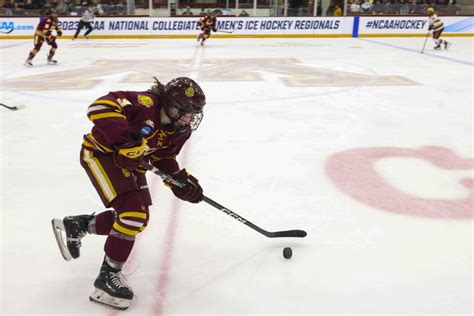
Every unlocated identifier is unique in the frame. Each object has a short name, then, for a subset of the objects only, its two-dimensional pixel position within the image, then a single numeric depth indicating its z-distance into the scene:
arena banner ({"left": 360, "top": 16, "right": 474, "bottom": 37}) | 14.53
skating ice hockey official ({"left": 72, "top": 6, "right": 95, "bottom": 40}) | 13.66
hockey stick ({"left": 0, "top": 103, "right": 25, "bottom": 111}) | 4.45
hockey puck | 1.87
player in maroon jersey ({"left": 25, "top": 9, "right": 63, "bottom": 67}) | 7.94
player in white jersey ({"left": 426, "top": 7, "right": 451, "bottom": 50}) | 10.68
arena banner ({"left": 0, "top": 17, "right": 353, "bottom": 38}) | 14.39
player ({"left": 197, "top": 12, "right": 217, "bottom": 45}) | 12.07
